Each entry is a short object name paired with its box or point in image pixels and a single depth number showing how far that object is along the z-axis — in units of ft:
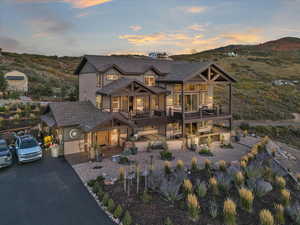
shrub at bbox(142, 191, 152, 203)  29.91
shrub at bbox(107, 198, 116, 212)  28.35
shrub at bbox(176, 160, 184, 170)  42.13
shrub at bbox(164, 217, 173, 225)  23.57
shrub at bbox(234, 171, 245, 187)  34.53
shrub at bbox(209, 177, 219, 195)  32.27
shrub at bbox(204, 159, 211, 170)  42.98
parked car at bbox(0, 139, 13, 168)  43.93
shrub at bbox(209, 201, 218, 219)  26.13
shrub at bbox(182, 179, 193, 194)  31.83
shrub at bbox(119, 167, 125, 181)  37.62
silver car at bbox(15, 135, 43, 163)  46.91
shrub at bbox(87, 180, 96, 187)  36.23
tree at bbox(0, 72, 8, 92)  129.18
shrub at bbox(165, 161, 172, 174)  40.91
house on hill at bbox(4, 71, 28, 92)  164.62
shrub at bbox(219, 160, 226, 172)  41.88
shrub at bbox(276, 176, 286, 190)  36.63
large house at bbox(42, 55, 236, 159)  54.85
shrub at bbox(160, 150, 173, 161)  51.74
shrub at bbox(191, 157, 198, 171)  42.79
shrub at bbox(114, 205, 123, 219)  26.78
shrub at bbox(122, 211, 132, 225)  24.46
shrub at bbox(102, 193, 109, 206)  29.79
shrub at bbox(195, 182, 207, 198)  31.12
